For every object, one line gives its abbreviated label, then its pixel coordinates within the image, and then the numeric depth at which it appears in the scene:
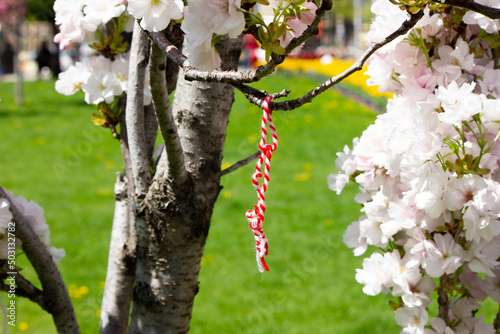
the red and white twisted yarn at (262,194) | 0.99
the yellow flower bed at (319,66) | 13.02
